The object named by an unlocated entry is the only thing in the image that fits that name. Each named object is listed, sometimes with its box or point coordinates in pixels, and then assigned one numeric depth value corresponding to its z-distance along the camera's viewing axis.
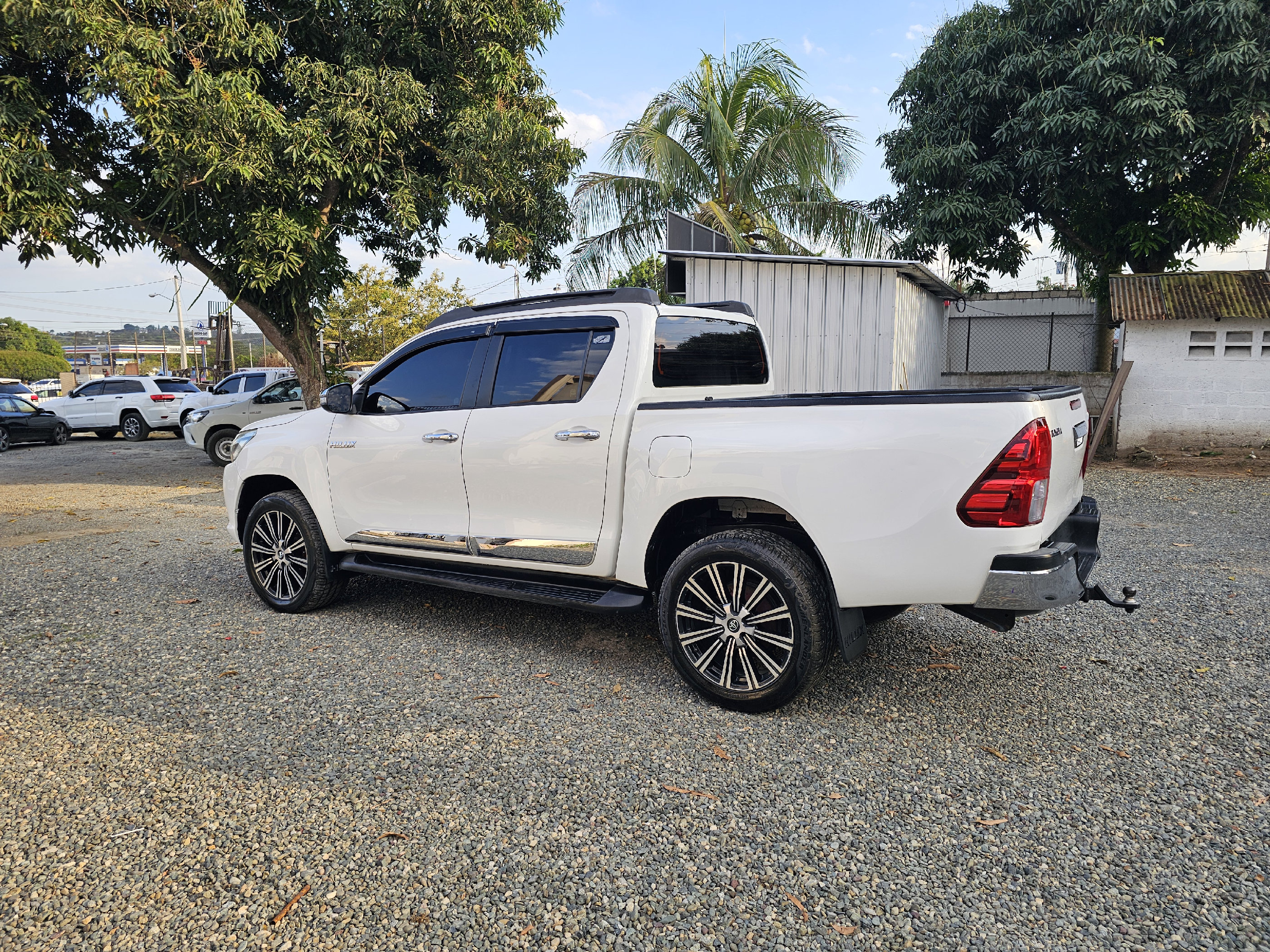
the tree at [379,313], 43.56
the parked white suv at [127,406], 21.50
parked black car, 19.64
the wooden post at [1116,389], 12.89
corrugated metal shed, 11.82
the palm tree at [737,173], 16.14
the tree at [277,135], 9.71
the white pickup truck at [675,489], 3.21
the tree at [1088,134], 13.28
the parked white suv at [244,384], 16.66
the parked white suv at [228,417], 14.89
